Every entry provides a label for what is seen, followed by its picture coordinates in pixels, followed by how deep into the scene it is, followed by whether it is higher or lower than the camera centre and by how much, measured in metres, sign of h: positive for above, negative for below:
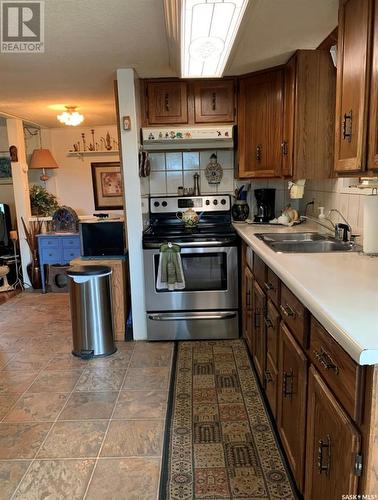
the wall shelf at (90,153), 5.79 +0.62
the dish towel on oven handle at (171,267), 2.99 -0.59
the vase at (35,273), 5.02 -1.01
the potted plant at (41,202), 5.40 -0.10
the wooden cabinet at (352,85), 1.52 +0.43
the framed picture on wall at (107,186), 5.86 +0.11
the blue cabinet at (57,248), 4.88 -0.68
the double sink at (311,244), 2.18 -0.34
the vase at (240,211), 3.53 -0.19
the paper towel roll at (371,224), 1.79 -0.18
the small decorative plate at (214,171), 3.58 +0.18
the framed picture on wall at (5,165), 5.81 +0.46
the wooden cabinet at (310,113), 2.54 +0.50
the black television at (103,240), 3.30 -0.40
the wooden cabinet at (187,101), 3.16 +0.74
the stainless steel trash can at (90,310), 2.90 -0.88
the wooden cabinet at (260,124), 2.91 +0.51
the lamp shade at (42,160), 5.46 +0.50
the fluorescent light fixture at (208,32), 1.56 +0.76
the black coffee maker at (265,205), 3.43 -0.14
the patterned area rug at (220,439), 1.64 -1.26
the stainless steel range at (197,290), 3.05 -0.80
